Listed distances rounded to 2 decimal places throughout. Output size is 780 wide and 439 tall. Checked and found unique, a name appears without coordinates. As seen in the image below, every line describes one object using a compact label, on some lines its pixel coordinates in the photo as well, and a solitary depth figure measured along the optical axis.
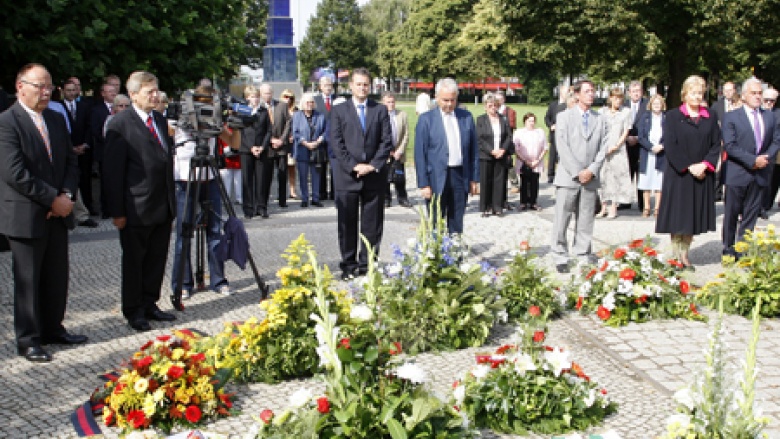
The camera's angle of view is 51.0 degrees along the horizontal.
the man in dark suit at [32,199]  6.13
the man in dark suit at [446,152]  8.98
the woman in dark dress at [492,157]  13.58
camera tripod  7.59
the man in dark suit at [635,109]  13.93
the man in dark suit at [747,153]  9.49
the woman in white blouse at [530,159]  13.91
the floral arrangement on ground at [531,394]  5.00
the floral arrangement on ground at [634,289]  7.33
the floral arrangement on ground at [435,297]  6.47
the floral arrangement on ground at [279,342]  5.74
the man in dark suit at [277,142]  13.67
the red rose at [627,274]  7.33
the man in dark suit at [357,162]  8.76
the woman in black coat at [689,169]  8.96
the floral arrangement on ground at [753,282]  7.51
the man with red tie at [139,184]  6.82
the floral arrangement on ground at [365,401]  3.68
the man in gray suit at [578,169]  9.16
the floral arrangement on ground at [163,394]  4.93
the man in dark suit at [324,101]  14.65
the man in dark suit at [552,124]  17.70
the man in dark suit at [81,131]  12.23
